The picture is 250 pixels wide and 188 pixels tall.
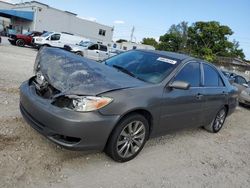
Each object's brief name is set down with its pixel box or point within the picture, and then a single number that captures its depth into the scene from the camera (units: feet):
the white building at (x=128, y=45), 139.23
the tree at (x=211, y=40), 122.60
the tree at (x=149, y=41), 210.88
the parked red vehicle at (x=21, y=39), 56.08
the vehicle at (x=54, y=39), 53.29
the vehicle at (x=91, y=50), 46.87
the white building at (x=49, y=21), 92.90
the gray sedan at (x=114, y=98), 7.56
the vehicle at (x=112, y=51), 50.59
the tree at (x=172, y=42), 149.26
